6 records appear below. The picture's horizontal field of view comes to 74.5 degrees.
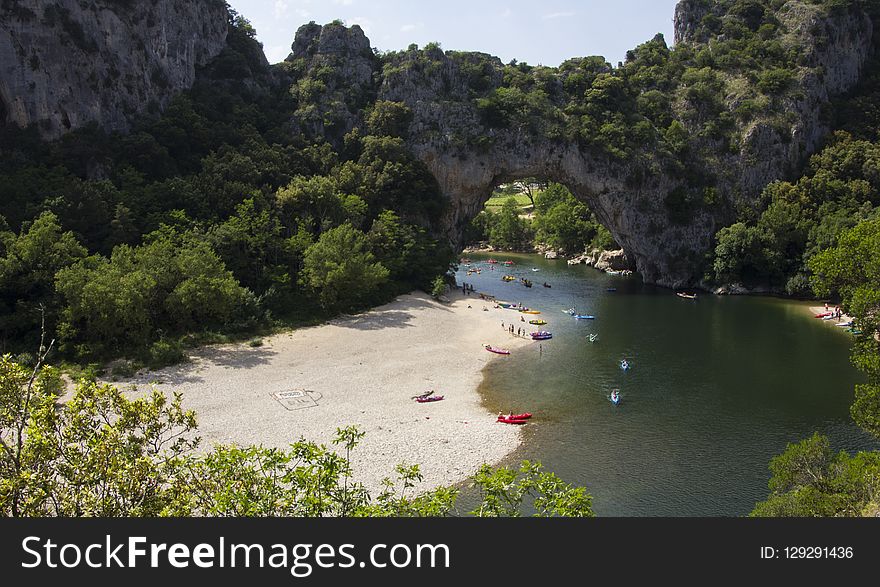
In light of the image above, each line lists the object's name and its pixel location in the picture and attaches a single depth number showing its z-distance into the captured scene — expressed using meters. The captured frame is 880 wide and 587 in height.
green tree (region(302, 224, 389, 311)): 57.91
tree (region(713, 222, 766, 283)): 77.12
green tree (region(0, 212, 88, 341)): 42.78
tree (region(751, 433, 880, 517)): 18.67
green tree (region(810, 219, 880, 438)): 23.45
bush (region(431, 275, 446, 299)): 69.06
